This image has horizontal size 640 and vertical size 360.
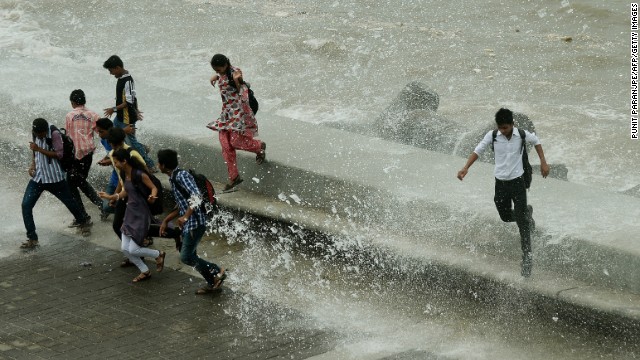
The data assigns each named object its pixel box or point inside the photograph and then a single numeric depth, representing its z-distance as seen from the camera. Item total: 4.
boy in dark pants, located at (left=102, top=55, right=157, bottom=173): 18.22
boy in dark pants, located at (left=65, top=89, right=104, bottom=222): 18.27
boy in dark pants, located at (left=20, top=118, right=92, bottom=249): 17.48
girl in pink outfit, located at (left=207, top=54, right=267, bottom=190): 17.14
